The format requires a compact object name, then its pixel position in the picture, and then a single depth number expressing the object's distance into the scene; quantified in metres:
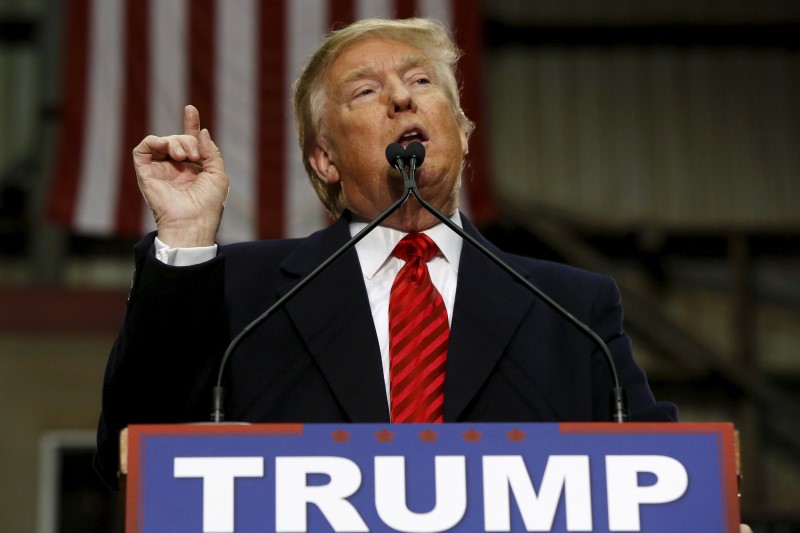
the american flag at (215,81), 15.41
